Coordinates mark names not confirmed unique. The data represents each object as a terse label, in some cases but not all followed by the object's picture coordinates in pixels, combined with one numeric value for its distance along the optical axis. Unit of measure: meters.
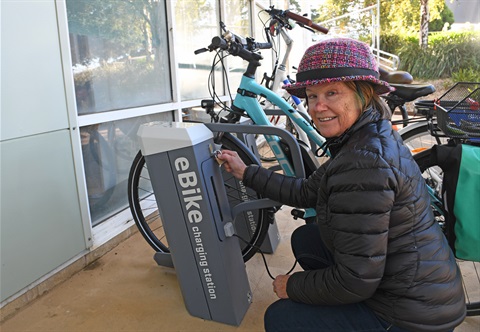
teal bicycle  2.08
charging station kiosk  1.58
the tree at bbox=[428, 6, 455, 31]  19.44
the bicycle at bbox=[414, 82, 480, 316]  1.48
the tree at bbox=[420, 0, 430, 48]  14.13
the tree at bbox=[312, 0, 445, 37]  15.75
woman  1.00
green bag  1.43
